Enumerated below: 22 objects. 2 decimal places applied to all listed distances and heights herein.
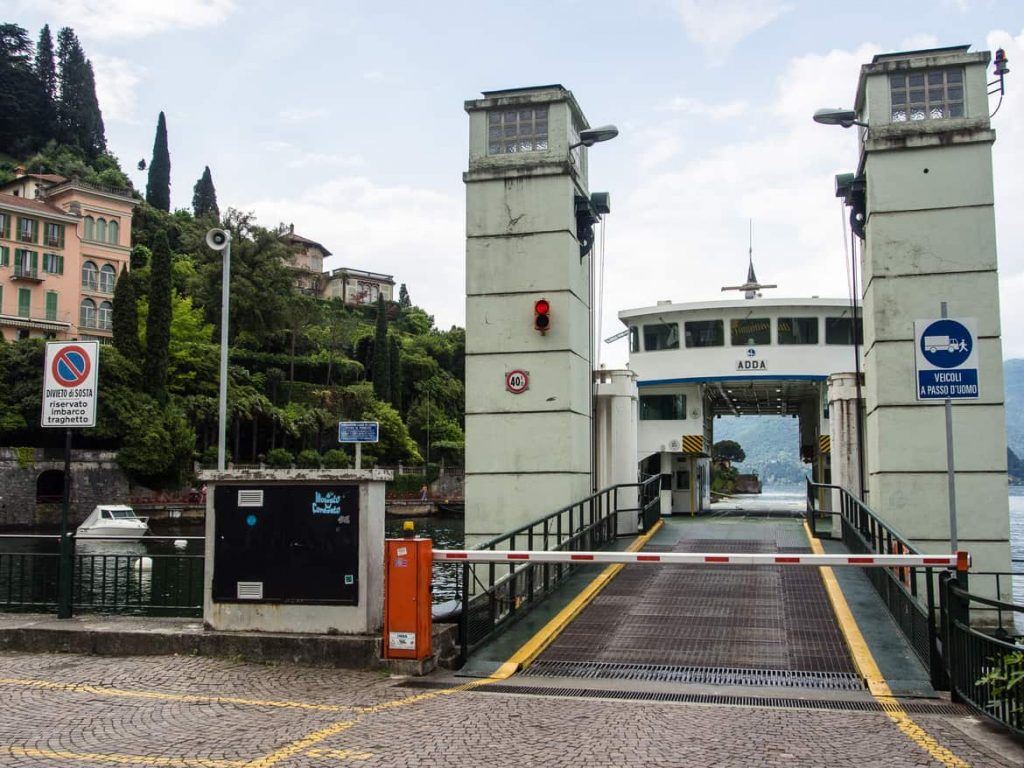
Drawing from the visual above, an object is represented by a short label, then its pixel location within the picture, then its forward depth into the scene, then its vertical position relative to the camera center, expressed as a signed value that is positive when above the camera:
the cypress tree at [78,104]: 109.44 +40.11
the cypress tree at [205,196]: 106.94 +28.56
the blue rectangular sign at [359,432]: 10.05 +0.20
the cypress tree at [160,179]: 99.81 +28.58
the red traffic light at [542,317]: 15.41 +2.16
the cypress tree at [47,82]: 107.56 +42.74
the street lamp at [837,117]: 14.21 +5.00
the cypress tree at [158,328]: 60.72 +7.79
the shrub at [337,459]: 68.63 -0.64
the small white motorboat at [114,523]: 44.41 -3.44
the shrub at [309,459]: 69.38 -0.60
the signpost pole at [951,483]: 8.48 -0.27
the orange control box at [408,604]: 8.65 -1.38
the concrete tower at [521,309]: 15.52 +2.34
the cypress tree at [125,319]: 60.88 +8.38
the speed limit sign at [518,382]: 15.62 +1.13
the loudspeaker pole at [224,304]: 17.06 +3.12
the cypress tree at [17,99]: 105.12 +38.96
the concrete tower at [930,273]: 13.67 +2.63
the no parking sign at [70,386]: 10.98 +0.74
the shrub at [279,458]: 67.50 -0.52
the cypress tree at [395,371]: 82.78 +6.92
